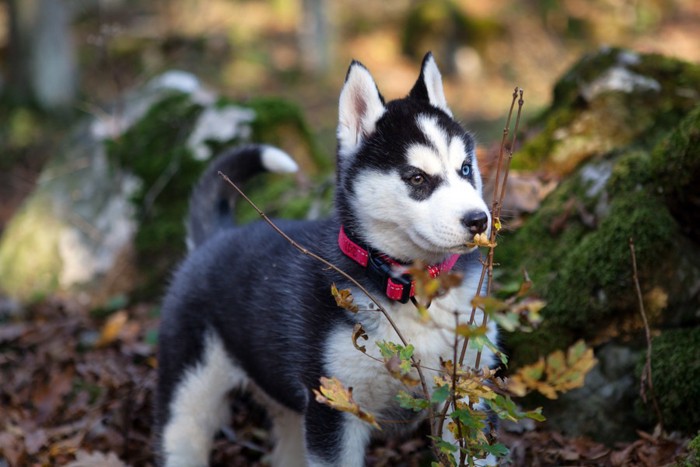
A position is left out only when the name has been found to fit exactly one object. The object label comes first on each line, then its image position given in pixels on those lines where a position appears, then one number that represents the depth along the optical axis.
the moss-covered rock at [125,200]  6.82
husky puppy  3.12
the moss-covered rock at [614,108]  5.10
